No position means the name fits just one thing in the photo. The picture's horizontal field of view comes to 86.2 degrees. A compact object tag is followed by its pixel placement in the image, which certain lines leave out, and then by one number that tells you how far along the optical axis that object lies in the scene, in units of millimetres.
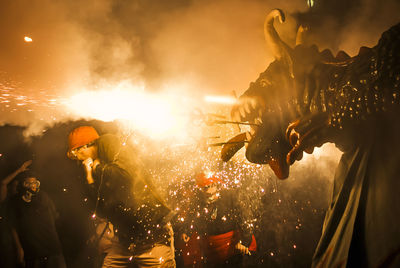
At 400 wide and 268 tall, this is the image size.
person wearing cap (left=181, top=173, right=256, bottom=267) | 6719
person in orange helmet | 4754
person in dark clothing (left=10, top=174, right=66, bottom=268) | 6969
